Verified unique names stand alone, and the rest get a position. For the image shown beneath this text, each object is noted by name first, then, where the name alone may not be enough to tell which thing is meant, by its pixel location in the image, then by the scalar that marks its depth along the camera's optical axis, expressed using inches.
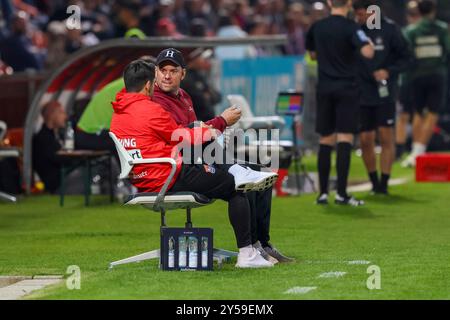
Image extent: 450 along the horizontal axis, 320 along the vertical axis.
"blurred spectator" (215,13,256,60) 986.2
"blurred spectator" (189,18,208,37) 900.6
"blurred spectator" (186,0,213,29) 1061.1
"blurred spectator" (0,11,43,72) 867.4
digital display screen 695.7
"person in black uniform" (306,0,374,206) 618.8
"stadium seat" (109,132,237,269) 416.2
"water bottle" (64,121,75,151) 663.1
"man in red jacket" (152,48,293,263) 433.1
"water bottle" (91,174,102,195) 706.9
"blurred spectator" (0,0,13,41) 905.5
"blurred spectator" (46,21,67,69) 876.0
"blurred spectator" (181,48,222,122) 754.2
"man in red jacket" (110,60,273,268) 415.8
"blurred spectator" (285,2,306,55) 1067.9
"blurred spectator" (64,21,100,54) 874.1
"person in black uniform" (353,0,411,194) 675.4
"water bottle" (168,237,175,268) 414.0
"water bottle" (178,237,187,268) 413.1
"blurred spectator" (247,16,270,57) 1050.1
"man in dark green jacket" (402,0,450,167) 875.4
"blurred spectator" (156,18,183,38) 830.5
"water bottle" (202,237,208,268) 412.2
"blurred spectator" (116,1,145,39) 761.6
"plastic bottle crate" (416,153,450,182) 759.1
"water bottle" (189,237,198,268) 413.1
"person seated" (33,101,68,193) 705.6
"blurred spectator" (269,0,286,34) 1122.7
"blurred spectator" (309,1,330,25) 881.5
